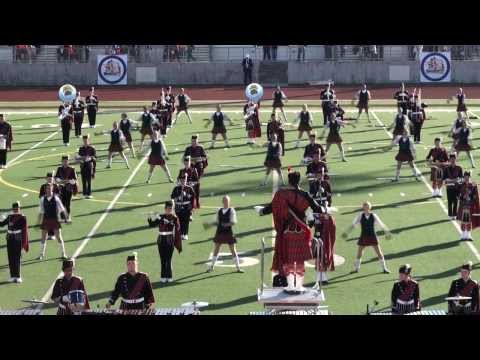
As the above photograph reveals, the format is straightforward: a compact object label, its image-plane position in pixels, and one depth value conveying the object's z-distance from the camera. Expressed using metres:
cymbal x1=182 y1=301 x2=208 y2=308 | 19.53
